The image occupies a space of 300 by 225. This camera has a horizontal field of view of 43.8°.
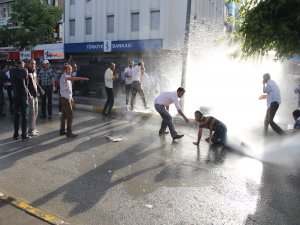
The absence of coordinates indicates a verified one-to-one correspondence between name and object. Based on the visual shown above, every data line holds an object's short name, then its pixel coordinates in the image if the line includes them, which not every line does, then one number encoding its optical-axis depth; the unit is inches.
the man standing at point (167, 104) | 343.0
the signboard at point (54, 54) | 1344.7
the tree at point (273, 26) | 242.4
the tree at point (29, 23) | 1011.3
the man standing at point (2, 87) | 486.1
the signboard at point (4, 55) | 1544.2
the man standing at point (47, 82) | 459.5
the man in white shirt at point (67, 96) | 346.6
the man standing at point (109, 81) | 484.7
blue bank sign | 1091.3
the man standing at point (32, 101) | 343.9
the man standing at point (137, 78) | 515.2
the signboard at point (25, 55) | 1438.2
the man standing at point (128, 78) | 530.8
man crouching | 322.3
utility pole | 521.8
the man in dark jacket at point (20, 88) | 324.2
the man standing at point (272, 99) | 366.9
